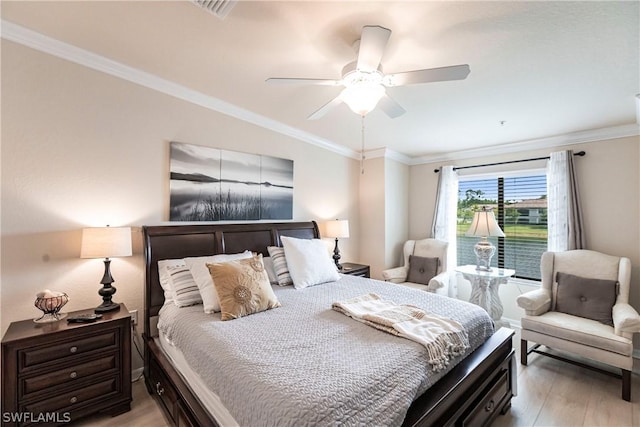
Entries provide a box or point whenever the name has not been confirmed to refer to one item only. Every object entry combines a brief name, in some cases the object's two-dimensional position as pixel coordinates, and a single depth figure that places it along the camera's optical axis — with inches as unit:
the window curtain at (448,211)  176.9
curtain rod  135.3
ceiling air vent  60.9
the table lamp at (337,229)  150.6
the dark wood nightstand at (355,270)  146.4
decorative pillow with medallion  74.8
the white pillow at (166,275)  87.9
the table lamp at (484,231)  137.0
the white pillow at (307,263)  106.3
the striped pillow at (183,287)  83.5
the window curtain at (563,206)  133.3
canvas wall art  104.6
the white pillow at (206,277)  77.9
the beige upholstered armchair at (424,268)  155.9
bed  57.0
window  151.8
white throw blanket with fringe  60.6
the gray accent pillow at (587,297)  106.4
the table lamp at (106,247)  77.3
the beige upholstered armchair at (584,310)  92.1
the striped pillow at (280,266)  108.3
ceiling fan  60.8
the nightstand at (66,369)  64.2
